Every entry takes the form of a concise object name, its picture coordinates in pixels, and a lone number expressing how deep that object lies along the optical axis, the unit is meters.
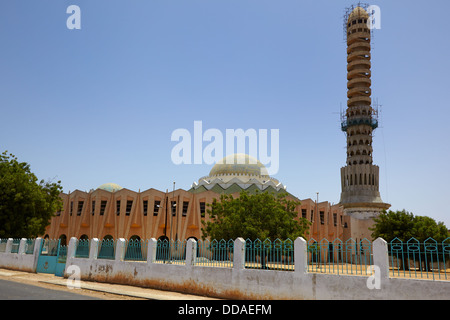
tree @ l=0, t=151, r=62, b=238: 29.06
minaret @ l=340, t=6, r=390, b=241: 54.38
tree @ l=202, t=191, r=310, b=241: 23.08
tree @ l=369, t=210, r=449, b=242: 28.97
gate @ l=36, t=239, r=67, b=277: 20.42
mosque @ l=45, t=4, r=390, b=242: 45.22
